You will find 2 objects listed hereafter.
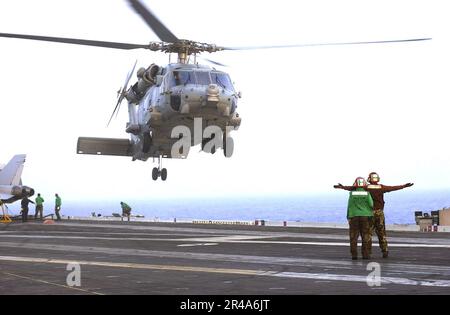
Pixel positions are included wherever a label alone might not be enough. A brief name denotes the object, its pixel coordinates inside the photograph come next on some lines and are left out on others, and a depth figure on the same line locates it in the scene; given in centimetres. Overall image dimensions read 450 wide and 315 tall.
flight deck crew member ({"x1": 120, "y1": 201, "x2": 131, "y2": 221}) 5684
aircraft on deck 5212
